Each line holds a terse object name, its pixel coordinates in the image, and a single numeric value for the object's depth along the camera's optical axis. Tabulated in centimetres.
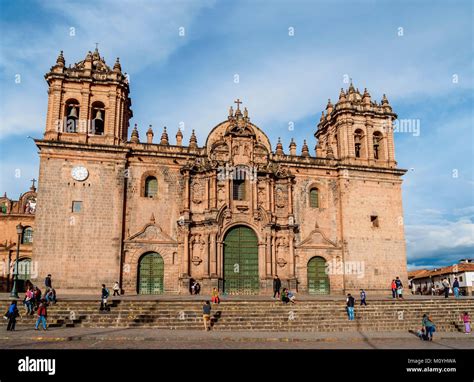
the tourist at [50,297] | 1831
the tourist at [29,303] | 1752
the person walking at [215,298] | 1957
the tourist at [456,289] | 2626
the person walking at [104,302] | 1825
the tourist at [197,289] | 2526
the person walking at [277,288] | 2302
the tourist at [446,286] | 2558
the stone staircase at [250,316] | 1747
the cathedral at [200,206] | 2494
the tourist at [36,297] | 1794
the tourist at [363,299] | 2055
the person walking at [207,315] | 1694
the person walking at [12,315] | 1531
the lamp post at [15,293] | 2051
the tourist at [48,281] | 2117
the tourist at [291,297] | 1989
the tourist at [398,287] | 2388
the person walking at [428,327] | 1538
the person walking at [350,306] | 1883
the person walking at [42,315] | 1557
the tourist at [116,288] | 2345
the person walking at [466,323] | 1798
